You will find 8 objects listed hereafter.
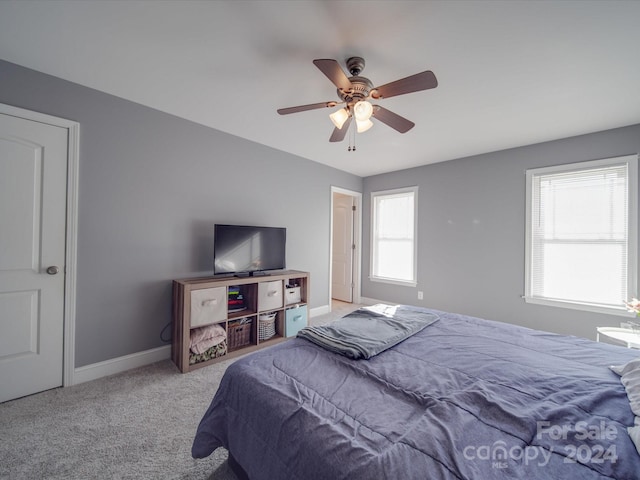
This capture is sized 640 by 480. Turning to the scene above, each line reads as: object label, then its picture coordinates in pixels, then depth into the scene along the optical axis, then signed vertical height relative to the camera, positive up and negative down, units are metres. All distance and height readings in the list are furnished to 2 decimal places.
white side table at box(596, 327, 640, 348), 2.10 -0.77
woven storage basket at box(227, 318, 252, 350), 2.82 -1.05
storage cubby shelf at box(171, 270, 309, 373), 2.41 -0.74
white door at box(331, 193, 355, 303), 5.07 -0.11
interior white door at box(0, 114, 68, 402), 1.90 -0.13
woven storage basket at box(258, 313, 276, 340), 3.04 -1.02
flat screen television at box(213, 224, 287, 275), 2.77 -0.10
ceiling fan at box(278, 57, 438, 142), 1.54 +1.00
